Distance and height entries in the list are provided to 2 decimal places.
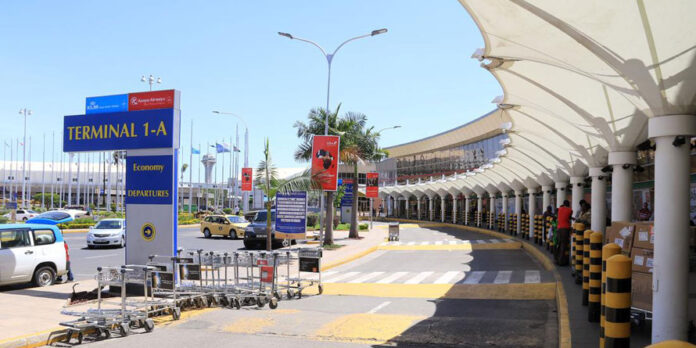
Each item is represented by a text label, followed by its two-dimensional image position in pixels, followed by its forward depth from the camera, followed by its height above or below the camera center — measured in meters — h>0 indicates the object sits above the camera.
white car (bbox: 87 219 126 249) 26.73 -2.23
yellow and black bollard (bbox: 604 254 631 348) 5.11 -0.96
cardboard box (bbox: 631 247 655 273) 7.84 -0.90
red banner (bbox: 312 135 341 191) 19.98 +1.00
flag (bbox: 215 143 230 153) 70.69 +5.05
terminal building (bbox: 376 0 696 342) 6.87 +1.62
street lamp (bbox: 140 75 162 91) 37.53 +7.07
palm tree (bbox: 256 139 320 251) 19.70 +0.32
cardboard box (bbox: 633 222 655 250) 7.85 -0.57
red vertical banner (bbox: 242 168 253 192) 39.91 +0.82
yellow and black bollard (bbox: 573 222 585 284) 12.16 -1.19
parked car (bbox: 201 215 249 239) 35.53 -2.30
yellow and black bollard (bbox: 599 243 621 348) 6.11 -0.63
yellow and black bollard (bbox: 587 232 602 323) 7.97 -1.18
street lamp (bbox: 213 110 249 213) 68.75 +4.58
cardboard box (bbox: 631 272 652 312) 7.76 -1.32
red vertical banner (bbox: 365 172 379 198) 40.31 +0.43
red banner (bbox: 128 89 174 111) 13.29 +2.07
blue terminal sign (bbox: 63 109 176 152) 13.20 +1.36
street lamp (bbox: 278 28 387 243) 25.50 +6.54
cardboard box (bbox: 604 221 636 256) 8.41 -0.61
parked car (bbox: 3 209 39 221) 48.98 -2.50
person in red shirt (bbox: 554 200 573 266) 16.45 -1.12
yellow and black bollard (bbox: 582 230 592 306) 9.76 -1.28
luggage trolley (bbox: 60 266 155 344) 8.78 -2.06
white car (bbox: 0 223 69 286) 13.37 -1.63
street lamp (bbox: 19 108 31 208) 71.75 +9.30
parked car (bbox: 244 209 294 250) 26.67 -2.19
